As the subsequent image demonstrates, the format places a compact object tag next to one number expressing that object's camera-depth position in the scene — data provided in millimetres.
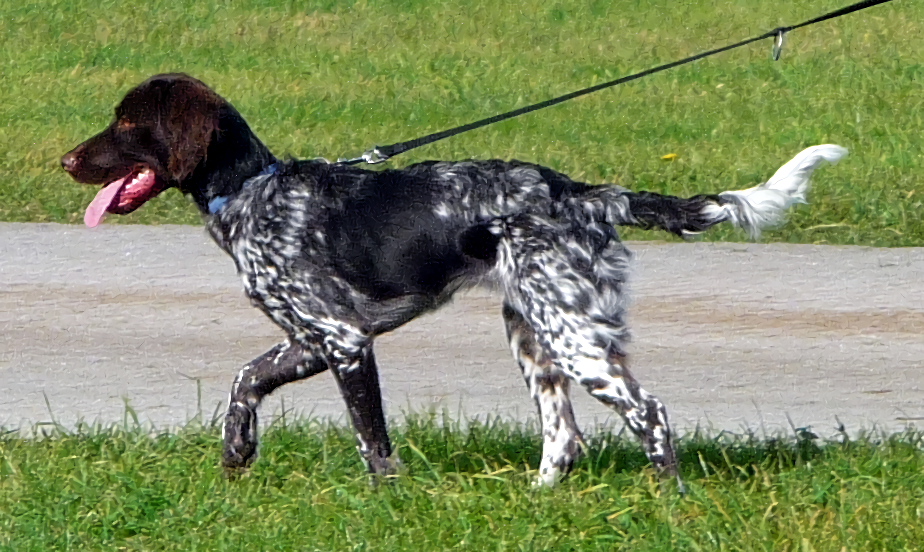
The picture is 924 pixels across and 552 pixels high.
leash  9953
